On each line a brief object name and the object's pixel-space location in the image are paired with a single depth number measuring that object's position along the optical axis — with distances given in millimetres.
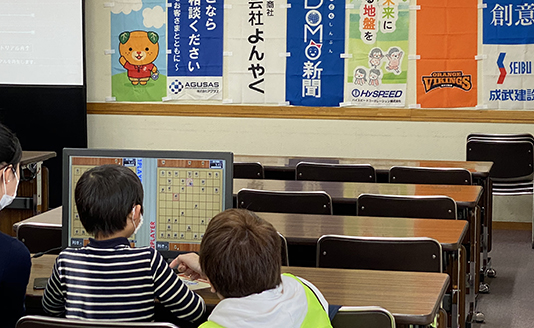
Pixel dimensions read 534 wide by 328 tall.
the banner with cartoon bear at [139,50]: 6777
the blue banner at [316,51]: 6445
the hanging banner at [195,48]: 6691
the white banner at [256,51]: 6555
